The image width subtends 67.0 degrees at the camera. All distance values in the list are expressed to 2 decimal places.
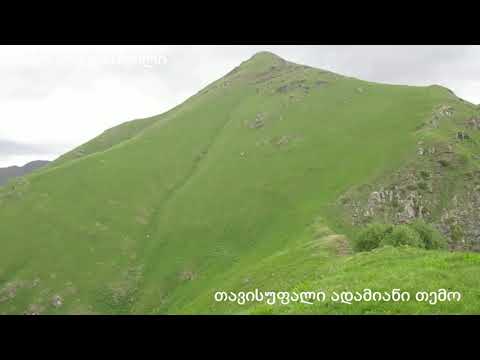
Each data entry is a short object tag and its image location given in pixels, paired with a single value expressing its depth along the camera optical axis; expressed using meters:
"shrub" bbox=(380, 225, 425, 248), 41.34
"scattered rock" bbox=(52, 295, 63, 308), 61.69
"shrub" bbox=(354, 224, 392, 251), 44.59
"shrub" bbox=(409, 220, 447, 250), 50.12
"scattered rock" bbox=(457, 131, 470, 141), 94.29
